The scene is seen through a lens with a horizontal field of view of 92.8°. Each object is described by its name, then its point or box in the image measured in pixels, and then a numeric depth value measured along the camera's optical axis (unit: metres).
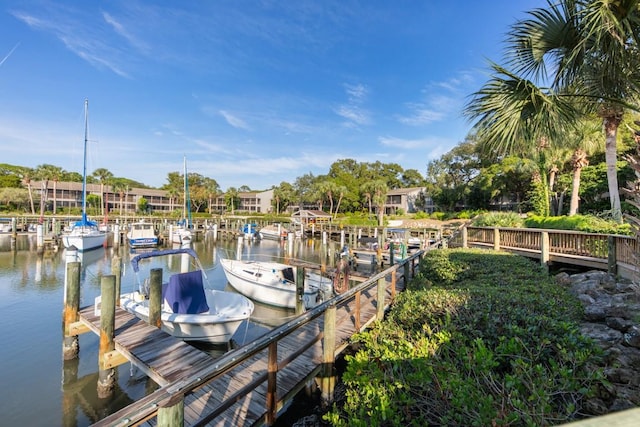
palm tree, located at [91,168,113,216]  58.45
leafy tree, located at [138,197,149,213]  66.38
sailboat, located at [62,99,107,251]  23.83
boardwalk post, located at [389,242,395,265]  19.05
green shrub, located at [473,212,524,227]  16.53
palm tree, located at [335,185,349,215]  58.41
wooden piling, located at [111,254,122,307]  8.64
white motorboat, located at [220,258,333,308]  11.77
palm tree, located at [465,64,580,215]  6.11
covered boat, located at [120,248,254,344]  7.78
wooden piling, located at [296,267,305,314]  11.41
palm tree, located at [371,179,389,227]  50.38
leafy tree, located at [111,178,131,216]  55.59
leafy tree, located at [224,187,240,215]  70.81
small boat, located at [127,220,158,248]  27.66
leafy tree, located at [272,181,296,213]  70.00
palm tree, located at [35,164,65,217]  49.06
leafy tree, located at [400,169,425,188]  72.31
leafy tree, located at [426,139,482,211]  43.91
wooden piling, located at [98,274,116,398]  5.91
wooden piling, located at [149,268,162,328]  7.29
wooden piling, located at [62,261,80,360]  7.29
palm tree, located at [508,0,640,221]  4.50
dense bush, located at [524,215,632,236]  10.38
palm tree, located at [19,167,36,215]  47.17
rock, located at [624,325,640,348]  3.88
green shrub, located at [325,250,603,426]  2.67
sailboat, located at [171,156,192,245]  29.67
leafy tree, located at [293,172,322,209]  71.56
